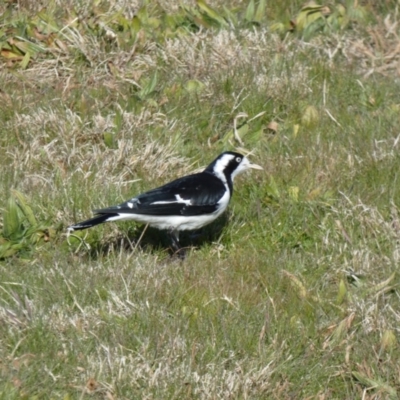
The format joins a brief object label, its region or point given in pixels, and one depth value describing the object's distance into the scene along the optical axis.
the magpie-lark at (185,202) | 13.48
